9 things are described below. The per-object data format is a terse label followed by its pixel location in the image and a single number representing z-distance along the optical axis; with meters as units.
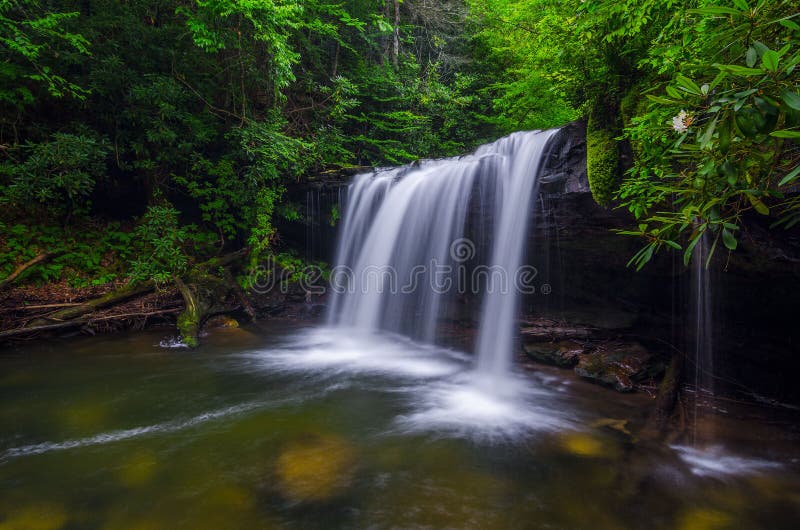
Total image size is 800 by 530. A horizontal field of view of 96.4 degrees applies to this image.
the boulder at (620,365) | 4.46
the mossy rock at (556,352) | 5.16
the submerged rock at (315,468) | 2.57
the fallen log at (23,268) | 6.13
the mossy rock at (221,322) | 7.30
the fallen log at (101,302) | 6.07
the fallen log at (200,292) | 6.38
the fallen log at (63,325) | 5.57
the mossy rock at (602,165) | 4.21
